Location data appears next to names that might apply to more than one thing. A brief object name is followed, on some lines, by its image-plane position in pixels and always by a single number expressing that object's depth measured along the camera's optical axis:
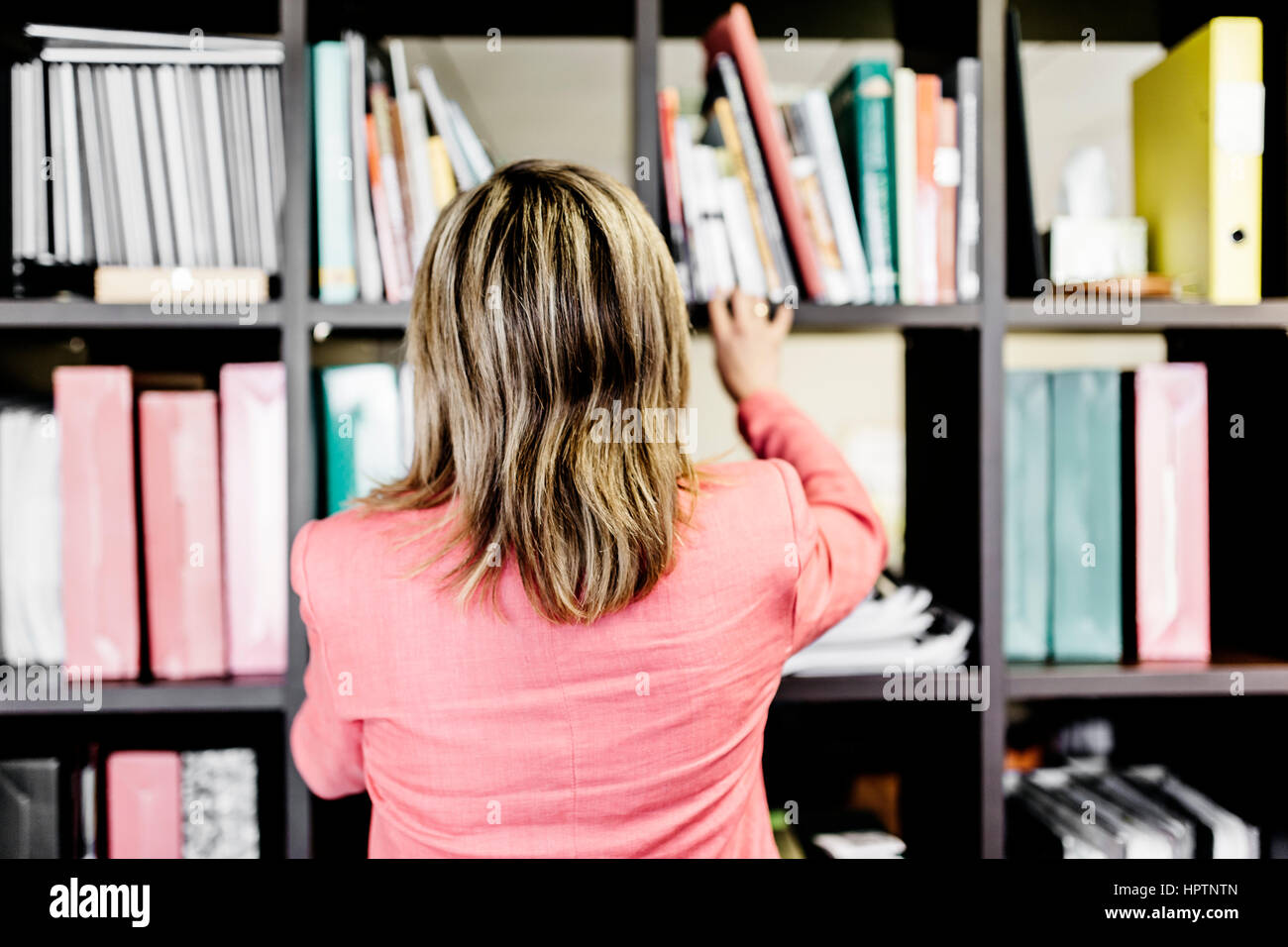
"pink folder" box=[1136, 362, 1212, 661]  0.98
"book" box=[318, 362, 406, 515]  0.95
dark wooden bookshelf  0.91
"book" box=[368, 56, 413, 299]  0.94
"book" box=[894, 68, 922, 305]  0.95
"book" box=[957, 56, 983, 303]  0.96
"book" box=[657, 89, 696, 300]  0.95
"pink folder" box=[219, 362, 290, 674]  0.94
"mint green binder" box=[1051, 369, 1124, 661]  0.98
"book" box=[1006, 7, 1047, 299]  0.96
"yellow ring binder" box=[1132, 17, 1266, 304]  0.96
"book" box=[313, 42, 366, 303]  0.93
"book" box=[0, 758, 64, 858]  0.94
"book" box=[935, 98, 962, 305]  0.97
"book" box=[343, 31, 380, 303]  0.94
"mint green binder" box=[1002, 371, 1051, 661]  0.99
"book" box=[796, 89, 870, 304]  0.96
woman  0.72
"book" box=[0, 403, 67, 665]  0.94
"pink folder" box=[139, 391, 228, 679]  0.93
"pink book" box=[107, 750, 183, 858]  0.95
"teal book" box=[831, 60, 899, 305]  0.95
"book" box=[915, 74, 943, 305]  0.96
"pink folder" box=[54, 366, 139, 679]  0.91
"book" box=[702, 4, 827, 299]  0.94
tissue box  1.04
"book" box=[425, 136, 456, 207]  0.95
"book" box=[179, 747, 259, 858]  0.96
